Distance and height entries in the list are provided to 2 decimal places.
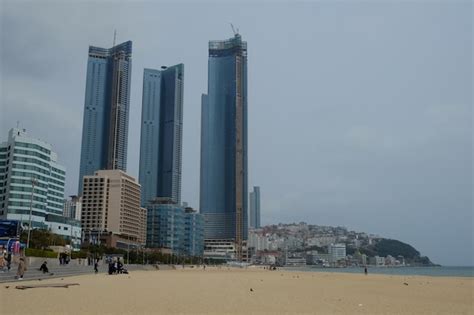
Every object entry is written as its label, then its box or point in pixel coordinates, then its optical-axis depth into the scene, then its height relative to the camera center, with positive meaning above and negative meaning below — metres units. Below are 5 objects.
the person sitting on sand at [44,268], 27.33 -1.39
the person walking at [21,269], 21.03 -1.13
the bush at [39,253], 34.41 -0.72
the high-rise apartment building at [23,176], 98.75 +15.04
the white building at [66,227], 105.94 +4.15
